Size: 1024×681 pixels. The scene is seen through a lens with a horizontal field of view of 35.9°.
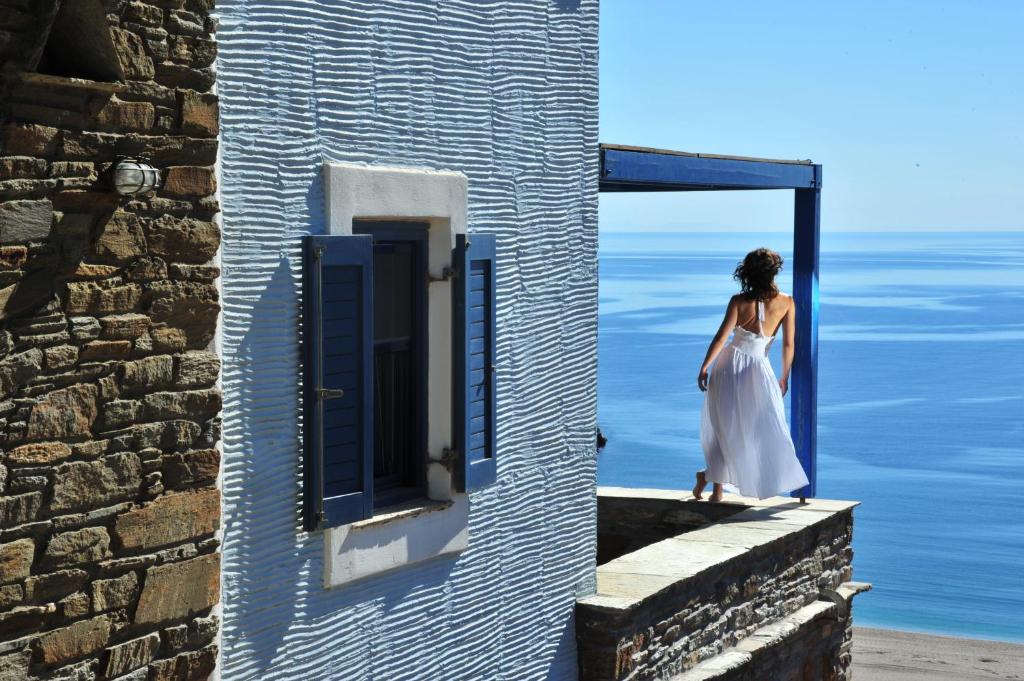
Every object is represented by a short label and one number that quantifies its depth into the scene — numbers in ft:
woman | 32.76
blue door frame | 33.09
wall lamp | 16.02
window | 19.61
